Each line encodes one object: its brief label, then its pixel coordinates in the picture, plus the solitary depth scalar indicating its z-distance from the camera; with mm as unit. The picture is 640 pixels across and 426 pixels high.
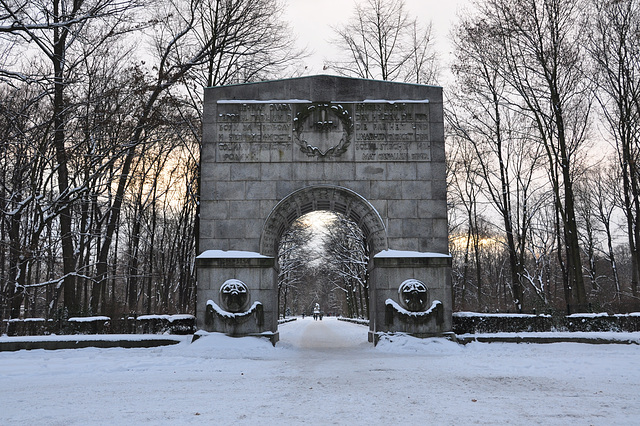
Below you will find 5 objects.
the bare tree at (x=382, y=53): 27906
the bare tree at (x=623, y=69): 21906
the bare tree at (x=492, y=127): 24438
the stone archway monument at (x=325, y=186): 15664
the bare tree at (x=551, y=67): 22219
